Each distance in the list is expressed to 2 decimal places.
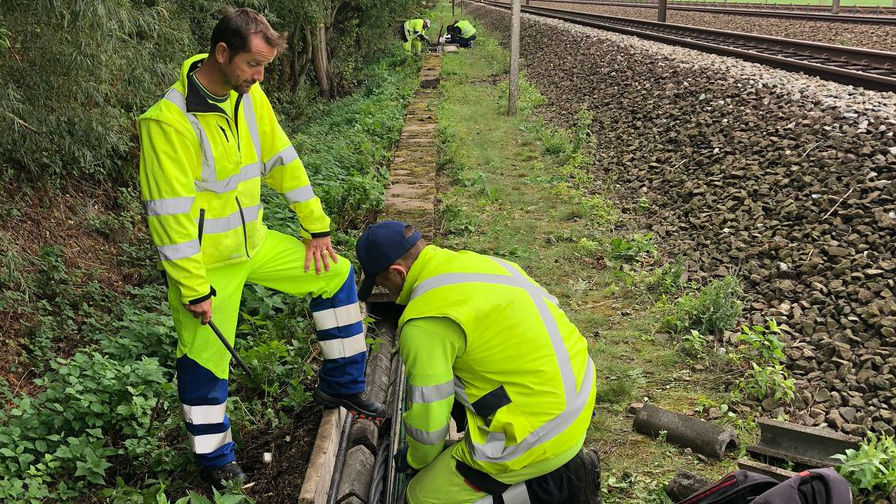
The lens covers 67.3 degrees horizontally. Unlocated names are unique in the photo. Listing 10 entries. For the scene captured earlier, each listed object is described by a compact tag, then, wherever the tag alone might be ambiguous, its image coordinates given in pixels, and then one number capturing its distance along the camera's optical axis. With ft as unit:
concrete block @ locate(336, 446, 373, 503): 11.17
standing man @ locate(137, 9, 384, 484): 9.66
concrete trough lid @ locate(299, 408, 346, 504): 10.39
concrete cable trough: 11.05
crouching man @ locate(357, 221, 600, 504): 8.49
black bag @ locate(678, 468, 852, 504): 7.29
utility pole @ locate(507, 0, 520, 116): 43.52
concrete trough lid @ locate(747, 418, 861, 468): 12.08
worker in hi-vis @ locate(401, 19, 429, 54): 76.89
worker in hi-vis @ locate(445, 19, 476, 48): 84.12
